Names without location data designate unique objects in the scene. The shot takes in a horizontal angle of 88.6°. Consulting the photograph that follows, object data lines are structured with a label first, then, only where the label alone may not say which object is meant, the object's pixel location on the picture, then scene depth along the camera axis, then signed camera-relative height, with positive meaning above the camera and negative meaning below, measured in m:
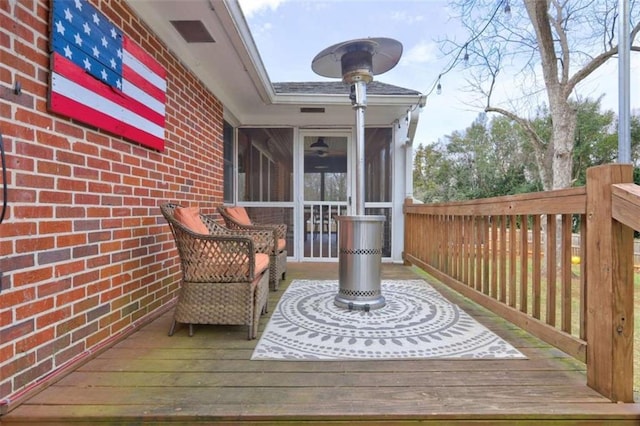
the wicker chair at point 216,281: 2.08 -0.46
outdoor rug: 1.84 -0.81
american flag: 1.54 +0.75
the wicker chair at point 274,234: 3.27 -0.26
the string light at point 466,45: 6.30 +3.67
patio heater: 2.63 -0.12
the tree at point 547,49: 5.75 +3.34
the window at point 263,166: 5.10 +0.68
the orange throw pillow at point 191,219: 2.21 -0.06
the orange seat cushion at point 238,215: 3.68 -0.06
